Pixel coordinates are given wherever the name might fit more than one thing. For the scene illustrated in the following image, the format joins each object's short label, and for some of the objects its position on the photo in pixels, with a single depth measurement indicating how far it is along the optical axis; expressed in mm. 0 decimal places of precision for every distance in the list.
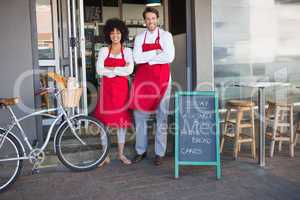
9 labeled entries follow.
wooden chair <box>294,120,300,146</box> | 5115
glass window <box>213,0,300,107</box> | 5988
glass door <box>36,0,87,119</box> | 5516
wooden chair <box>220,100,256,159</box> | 4688
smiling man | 4379
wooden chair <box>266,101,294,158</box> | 4824
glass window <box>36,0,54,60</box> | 5930
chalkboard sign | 4094
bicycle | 3859
